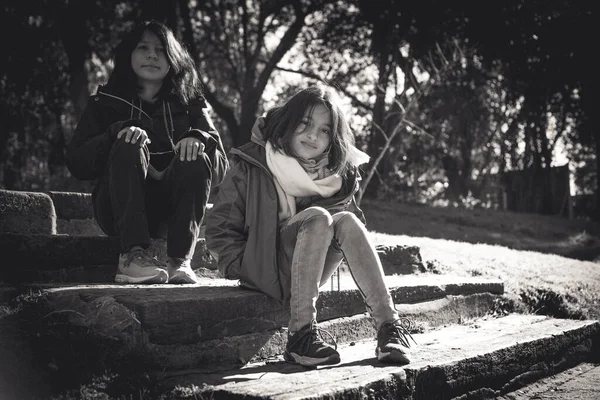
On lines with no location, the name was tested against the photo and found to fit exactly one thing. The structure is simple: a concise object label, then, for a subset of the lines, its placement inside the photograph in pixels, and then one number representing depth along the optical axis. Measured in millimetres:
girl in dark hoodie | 3195
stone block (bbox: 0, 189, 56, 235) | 3670
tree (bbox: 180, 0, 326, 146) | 11297
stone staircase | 2262
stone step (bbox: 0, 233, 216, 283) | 3178
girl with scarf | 2742
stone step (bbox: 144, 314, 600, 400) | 2221
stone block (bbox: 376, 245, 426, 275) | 4945
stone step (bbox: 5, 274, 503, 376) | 2475
